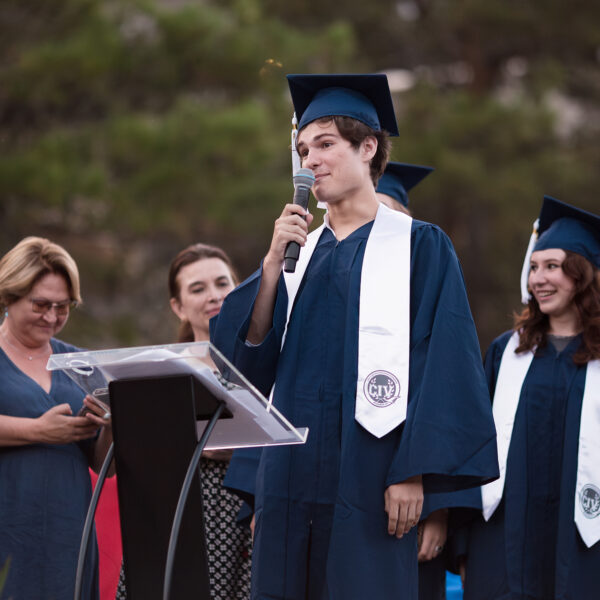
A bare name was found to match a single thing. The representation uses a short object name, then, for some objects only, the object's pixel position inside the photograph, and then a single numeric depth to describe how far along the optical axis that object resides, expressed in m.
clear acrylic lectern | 4.61
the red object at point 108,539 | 7.68
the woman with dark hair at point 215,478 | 7.93
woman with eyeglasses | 6.83
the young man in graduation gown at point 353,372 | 5.20
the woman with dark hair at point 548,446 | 7.42
